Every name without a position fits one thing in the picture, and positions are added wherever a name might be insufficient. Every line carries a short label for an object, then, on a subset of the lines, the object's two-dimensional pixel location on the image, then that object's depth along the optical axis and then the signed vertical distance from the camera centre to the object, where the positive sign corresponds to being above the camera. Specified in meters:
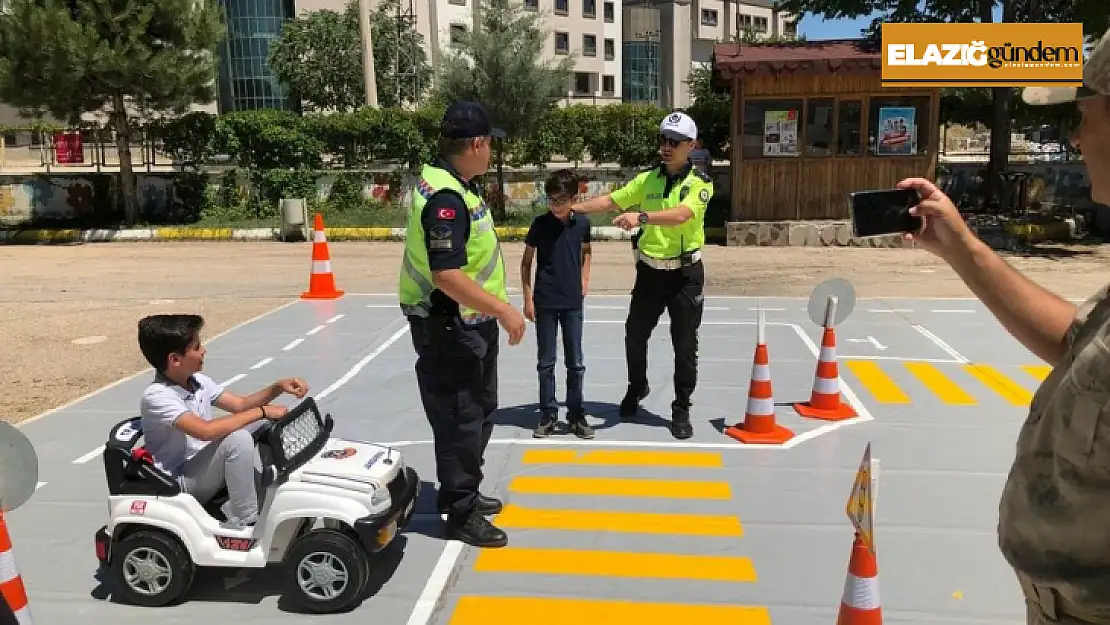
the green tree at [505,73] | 21.00 +2.48
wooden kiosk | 18.23 +0.79
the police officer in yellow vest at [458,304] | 4.05 -0.60
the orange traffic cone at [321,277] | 11.71 -1.29
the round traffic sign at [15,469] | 2.91 -0.93
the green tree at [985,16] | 18.58 +3.22
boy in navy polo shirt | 6.13 -0.88
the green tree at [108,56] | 18.73 +2.85
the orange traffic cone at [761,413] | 6.02 -1.68
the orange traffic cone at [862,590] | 2.86 -1.38
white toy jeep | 3.72 -1.48
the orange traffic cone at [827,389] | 6.55 -1.65
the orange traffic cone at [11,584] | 2.98 -1.35
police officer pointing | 5.80 -0.50
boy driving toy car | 3.72 -1.01
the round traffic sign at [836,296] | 6.61 -0.98
